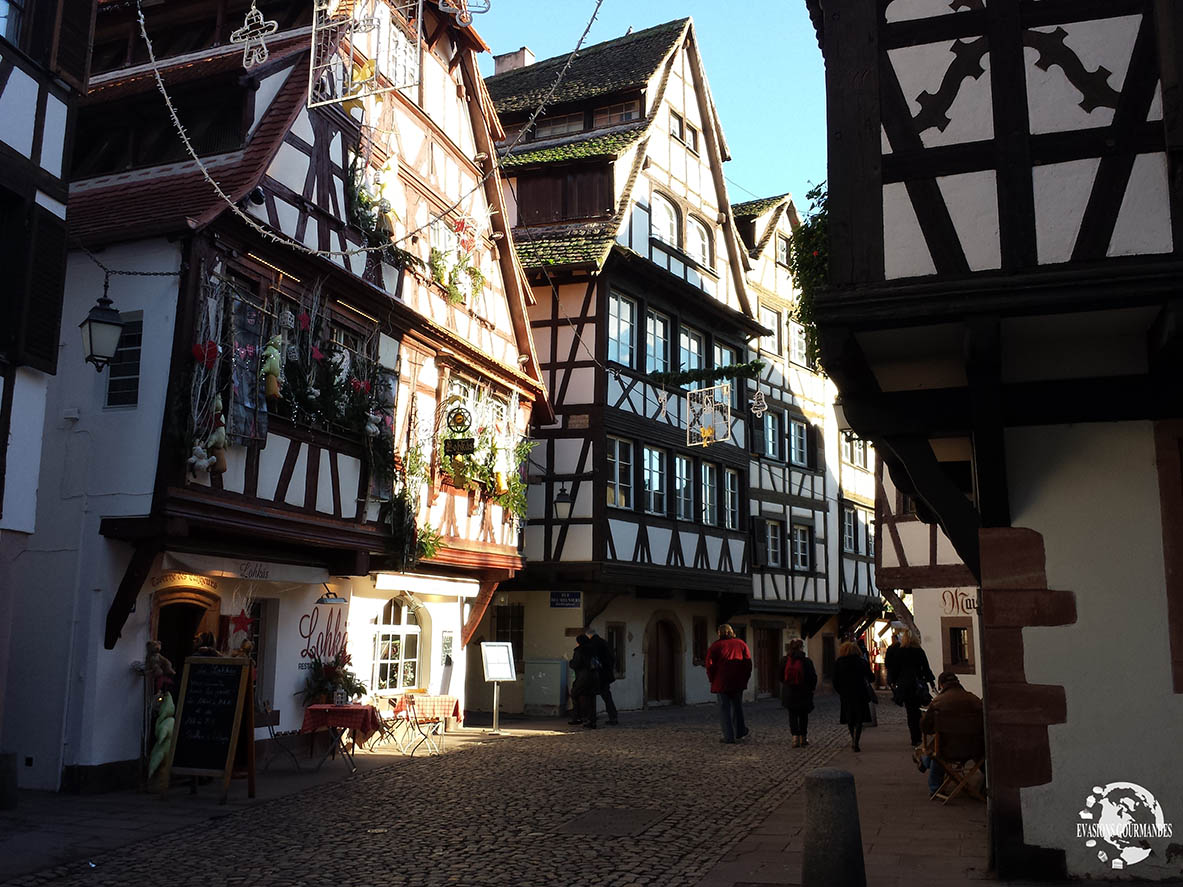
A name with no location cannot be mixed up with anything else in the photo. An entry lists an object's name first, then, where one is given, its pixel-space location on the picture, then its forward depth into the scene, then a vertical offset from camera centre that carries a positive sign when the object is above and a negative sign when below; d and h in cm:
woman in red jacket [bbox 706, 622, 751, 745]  1497 -24
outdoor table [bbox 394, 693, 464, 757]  1445 -88
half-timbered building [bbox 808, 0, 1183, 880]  629 +183
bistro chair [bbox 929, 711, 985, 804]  931 -73
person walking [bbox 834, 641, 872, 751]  1408 -41
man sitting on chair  930 -49
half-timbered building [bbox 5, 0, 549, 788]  1117 +295
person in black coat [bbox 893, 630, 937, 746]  1270 -29
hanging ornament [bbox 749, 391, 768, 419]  2114 +452
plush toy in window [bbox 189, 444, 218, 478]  1120 +176
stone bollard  598 -95
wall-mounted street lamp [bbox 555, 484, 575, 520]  2120 +260
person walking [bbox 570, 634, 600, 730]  1842 -49
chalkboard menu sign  1028 -65
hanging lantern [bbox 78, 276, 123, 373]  1023 +271
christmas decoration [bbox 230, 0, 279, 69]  1209 +668
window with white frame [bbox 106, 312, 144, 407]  1157 +273
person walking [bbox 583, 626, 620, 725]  1866 -21
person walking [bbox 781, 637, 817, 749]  1468 -47
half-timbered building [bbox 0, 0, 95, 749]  948 +344
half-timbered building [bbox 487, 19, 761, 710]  2138 +584
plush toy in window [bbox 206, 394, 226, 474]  1144 +195
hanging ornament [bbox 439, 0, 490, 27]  1113 +616
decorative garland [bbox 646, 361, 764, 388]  2058 +511
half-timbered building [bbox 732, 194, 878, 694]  2822 +406
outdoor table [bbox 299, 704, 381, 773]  1244 -79
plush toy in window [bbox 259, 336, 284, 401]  1230 +289
